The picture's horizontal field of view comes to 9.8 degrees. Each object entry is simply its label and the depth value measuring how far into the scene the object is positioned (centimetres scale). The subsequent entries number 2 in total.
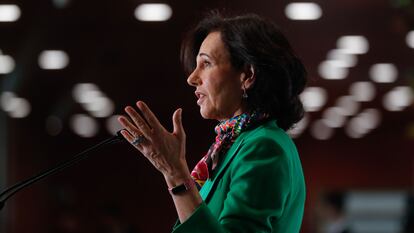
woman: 500
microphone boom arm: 514
